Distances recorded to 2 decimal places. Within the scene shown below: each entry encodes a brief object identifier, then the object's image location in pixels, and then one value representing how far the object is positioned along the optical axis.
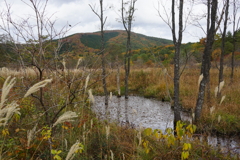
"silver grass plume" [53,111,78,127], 1.11
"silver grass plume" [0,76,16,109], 0.83
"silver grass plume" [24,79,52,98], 0.95
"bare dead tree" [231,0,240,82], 7.76
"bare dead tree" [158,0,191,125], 4.99
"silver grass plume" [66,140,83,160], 1.05
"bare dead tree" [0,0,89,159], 2.54
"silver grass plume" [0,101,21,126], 0.98
